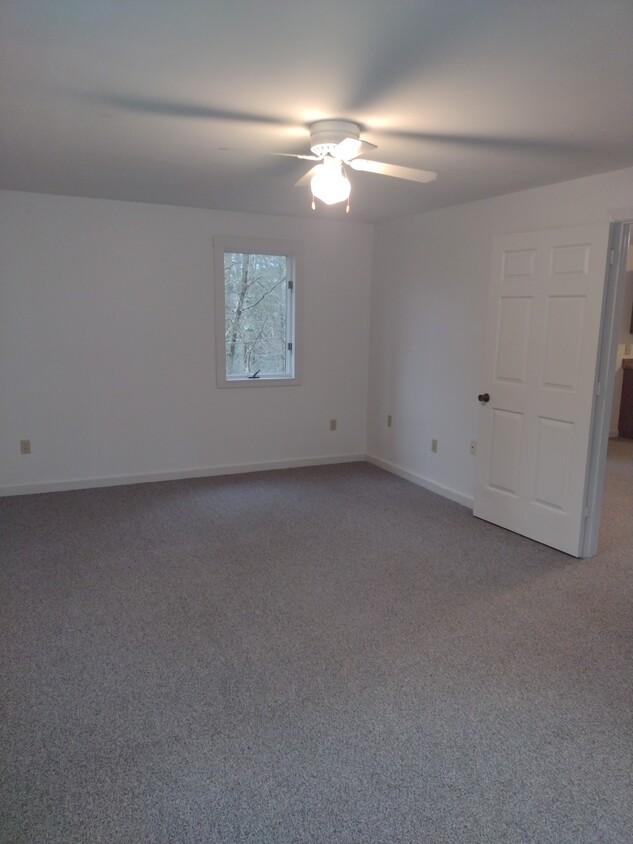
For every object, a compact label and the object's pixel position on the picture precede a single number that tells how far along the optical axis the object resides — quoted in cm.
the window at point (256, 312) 504
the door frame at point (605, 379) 332
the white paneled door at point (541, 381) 344
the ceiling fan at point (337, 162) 252
